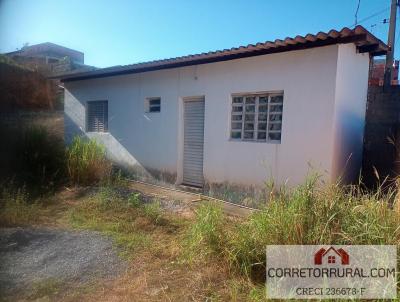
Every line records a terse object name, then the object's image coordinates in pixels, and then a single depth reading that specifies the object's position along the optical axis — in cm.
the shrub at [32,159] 652
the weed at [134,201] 573
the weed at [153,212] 515
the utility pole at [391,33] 822
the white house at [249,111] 601
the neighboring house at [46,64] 1697
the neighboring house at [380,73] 956
